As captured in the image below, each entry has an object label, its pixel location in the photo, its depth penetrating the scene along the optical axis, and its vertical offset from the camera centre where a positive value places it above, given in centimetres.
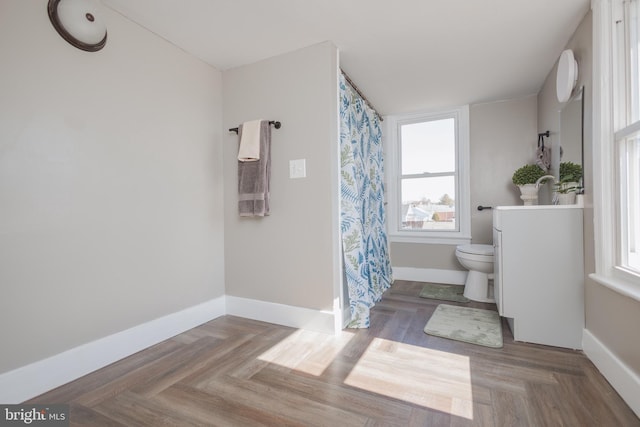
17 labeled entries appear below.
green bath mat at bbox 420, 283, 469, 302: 284 -80
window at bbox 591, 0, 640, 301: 143 +34
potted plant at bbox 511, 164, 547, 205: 235 +24
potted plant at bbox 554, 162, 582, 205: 191 +18
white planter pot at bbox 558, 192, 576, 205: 190 +8
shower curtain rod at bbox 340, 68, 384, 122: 257 +116
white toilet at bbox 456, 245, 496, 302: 263 -52
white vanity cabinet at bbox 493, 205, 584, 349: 180 -38
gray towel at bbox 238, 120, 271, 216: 225 +25
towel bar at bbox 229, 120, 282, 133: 222 +66
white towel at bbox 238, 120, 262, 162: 225 +54
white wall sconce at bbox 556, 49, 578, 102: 188 +87
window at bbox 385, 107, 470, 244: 334 +41
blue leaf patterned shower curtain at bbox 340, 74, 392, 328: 225 +5
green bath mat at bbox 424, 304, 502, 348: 196 -81
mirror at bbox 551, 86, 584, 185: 188 +53
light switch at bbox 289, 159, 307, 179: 218 +33
